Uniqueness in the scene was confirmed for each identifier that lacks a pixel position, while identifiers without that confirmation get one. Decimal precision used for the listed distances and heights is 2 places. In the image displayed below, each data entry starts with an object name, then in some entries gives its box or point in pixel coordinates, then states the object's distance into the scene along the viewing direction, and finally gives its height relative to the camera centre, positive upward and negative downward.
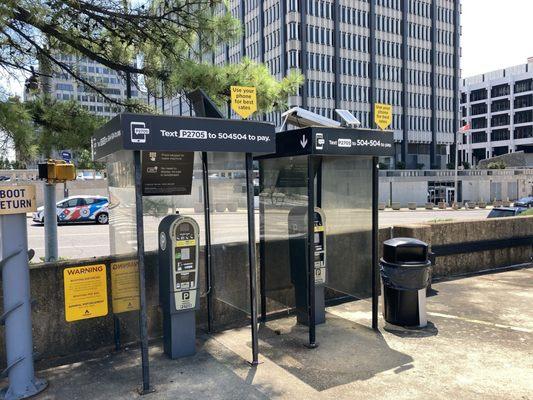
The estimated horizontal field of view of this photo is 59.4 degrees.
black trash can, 6.03 -1.29
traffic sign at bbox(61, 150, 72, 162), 7.58 +0.56
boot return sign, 4.18 -0.10
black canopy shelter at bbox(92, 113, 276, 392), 4.18 +0.41
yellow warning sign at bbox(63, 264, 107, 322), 5.00 -1.14
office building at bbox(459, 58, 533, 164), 86.06 +13.25
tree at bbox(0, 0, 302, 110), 6.37 +2.12
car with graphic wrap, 22.50 -1.12
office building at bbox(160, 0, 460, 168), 62.53 +18.30
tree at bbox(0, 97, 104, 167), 6.16 +0.89
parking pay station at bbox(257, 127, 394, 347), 5.79 -0.52
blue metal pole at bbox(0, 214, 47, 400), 4.28 -1.09
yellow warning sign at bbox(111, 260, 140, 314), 5.05 -1.11
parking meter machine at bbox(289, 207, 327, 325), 5.98 -0.95
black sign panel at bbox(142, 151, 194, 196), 5.67 +0.16
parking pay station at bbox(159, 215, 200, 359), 5.05 -1.04
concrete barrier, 5.09 -1.39
